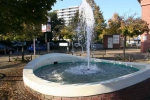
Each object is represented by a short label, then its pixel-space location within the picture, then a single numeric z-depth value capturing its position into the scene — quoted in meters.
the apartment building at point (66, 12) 98.14
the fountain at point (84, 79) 3.50
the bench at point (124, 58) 10.69
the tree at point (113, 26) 24.64
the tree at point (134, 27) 13.03
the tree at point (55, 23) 41.52
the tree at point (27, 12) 4.18
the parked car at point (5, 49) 17.32
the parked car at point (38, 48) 19.46
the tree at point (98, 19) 24.83
